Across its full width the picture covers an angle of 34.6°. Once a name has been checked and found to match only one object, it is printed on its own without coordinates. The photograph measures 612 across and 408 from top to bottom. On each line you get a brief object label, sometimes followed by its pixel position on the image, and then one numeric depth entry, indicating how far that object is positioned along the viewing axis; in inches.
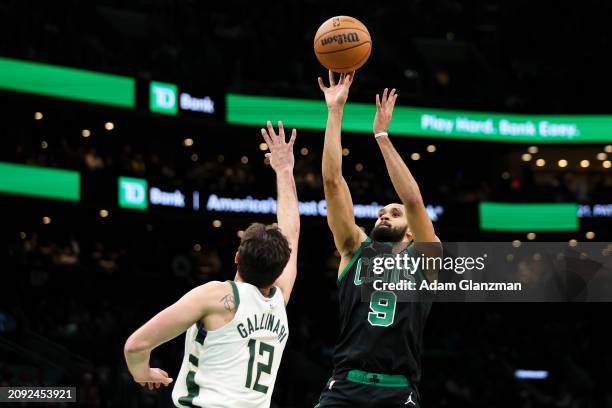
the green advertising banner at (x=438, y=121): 1096.2
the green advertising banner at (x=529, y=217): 1171.9
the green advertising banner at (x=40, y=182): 913.5
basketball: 317.4
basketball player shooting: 239.6
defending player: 191.6
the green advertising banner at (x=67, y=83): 923.4
